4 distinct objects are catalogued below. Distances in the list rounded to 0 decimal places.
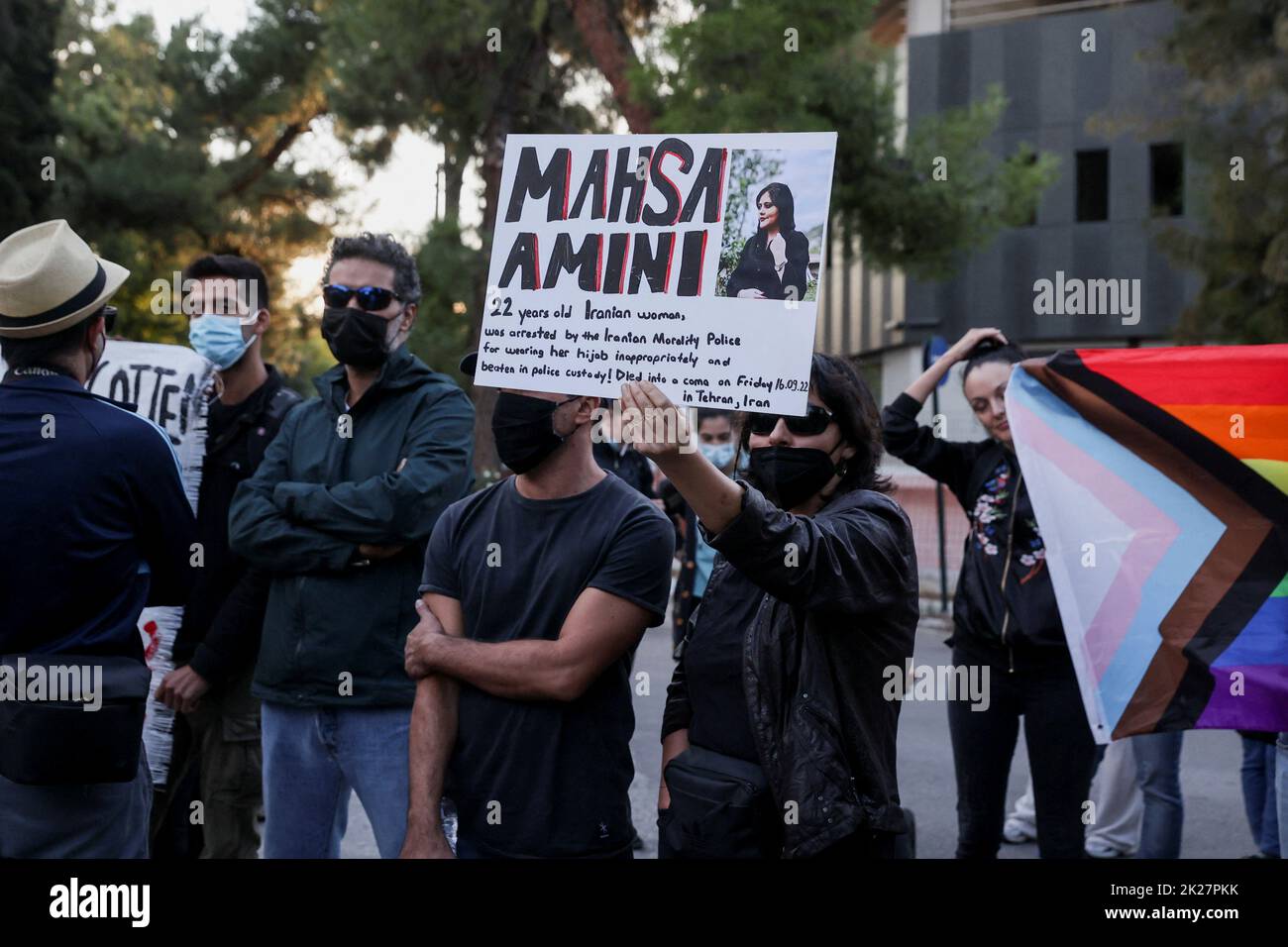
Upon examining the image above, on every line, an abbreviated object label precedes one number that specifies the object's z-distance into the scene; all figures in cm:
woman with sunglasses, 258
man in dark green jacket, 371
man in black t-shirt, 302
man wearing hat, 306
